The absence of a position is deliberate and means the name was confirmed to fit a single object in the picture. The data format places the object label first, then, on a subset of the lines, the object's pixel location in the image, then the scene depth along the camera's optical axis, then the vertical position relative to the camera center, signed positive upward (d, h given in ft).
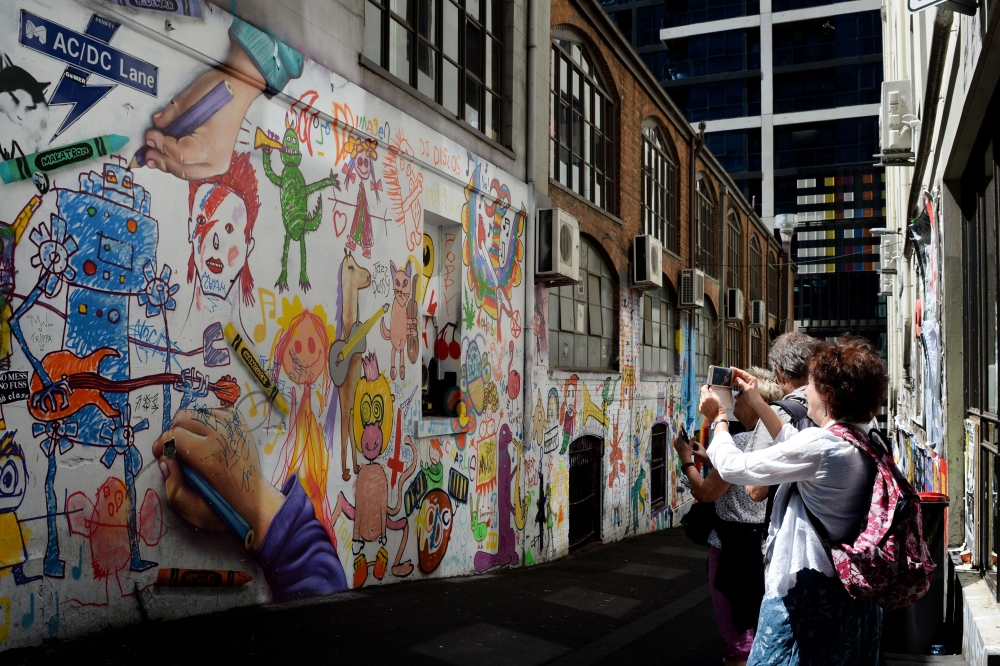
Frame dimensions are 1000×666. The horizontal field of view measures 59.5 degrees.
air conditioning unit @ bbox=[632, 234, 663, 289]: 50.21 +6.48
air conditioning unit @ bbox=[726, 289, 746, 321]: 75.20 +6.18
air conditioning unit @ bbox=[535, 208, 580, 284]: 36.91 +5.43
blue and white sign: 15.33 +5.97
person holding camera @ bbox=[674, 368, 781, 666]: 14.80 -3.26
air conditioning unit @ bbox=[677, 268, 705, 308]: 61.11 +6.07
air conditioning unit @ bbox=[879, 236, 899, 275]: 54.34 +7.75
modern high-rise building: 163.02 +55.02
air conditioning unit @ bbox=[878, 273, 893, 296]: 63.00 +6.76
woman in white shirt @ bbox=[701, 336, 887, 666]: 9.87 -1.56
